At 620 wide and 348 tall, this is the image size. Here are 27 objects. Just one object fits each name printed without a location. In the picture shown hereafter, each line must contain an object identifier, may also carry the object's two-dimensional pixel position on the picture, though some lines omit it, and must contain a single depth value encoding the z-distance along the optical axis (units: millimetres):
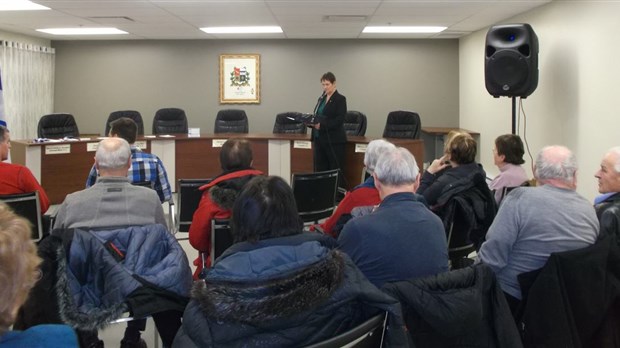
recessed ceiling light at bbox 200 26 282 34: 8516
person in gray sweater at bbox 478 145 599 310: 2211
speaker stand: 5909
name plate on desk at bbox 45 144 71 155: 6453
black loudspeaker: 5711
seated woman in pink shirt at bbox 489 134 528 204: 3590
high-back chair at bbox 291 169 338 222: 4168
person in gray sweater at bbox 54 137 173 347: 2359
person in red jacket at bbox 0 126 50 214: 3520
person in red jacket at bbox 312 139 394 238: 2791
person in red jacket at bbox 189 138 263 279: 2811
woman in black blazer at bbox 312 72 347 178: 6223
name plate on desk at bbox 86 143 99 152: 6781
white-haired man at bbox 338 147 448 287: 1888
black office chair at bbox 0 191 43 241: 3260
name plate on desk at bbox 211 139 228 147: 7551
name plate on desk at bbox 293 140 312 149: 7223
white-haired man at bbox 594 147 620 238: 2336
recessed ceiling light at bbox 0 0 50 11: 6031
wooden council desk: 6465
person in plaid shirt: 4184
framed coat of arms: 10141
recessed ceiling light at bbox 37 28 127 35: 8539
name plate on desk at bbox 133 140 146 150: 6998
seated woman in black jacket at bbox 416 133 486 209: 3141
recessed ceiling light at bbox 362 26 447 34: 8492
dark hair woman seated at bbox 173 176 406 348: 1381
